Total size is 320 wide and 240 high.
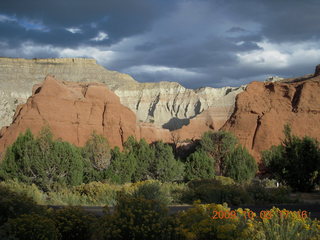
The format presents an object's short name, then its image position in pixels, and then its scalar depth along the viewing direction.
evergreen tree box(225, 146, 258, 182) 37.44
